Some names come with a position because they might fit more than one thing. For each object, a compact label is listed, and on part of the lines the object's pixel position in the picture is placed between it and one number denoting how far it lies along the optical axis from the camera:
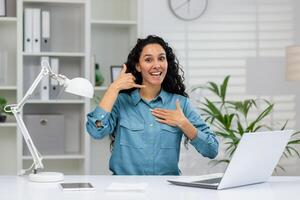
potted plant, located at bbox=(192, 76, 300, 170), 3.67
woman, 2.58
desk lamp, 2.19
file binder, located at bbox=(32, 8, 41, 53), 3.74
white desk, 1.87
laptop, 1.98
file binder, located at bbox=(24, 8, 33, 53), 3.72
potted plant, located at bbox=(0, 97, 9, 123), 3.77
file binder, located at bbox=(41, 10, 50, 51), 3.76
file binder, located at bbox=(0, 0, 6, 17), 3.80
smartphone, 2.00
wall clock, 3.90
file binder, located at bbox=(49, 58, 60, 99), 3.81
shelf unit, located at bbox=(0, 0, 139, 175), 3.78
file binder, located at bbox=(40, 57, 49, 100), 3.78
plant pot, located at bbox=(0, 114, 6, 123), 3.78
